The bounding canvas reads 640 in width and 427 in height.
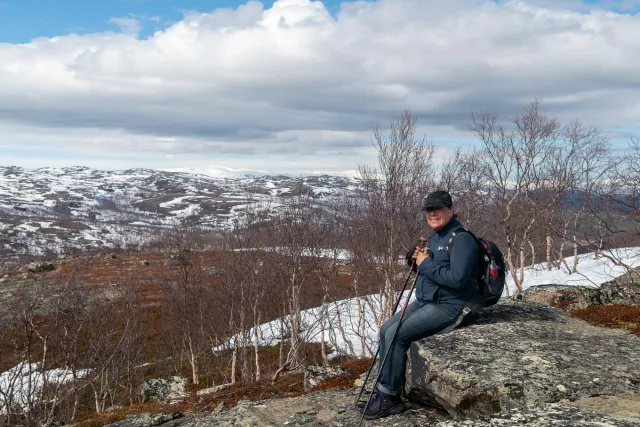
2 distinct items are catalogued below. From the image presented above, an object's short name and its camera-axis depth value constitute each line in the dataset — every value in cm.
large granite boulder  470
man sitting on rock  539
